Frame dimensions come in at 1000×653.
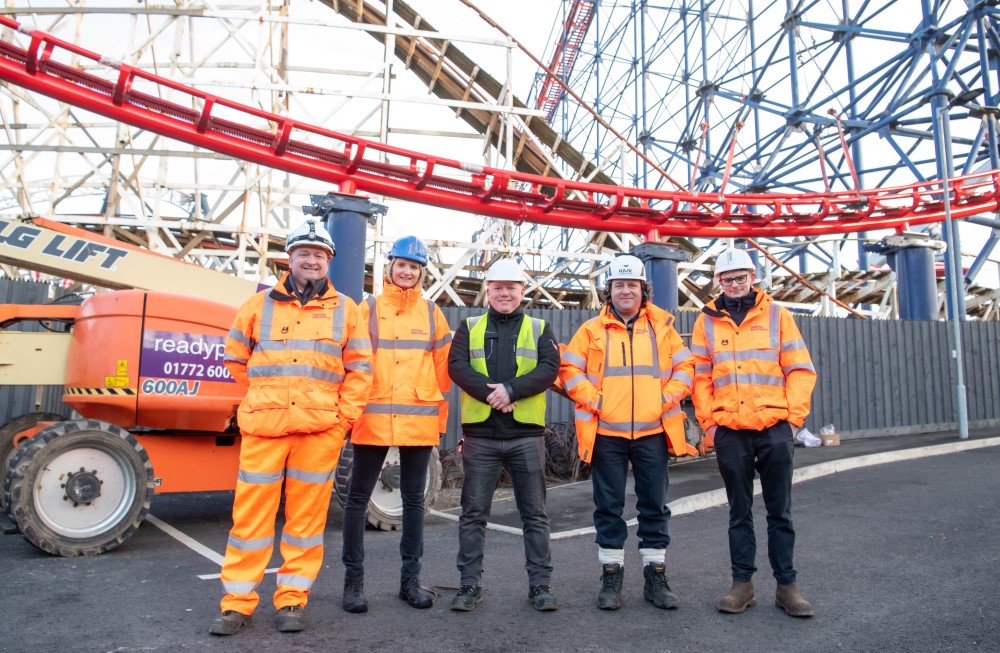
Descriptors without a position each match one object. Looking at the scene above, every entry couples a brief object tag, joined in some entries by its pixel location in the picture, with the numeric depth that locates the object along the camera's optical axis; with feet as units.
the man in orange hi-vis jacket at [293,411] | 11.24
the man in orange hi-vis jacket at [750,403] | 12.49
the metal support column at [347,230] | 30.71
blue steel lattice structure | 58.59
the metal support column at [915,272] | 55.67
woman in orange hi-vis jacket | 12.78
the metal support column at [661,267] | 39.91
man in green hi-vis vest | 12.75
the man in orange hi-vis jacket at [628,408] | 12.90
